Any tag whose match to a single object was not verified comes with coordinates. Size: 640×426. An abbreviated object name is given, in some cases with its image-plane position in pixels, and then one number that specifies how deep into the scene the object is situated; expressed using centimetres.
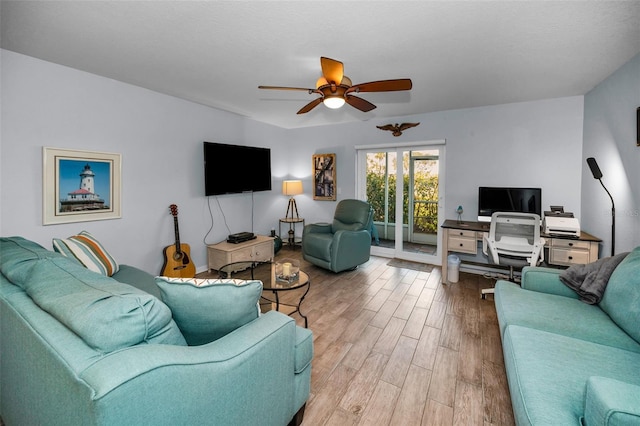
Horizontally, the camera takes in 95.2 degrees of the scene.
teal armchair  405
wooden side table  569
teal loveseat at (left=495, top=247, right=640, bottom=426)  100
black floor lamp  270
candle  265
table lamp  556
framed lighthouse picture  274
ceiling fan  222
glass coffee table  240
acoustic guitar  363
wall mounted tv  409
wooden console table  400
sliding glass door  470
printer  313
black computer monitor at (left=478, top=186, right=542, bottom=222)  372
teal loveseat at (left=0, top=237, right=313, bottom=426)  84
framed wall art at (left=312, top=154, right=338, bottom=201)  551
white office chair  303
